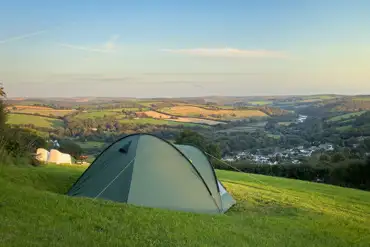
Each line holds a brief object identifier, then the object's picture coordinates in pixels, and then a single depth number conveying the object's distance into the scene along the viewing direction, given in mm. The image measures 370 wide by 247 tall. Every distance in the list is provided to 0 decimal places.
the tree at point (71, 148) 34031
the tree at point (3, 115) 18908
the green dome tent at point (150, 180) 10641
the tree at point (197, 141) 36916
